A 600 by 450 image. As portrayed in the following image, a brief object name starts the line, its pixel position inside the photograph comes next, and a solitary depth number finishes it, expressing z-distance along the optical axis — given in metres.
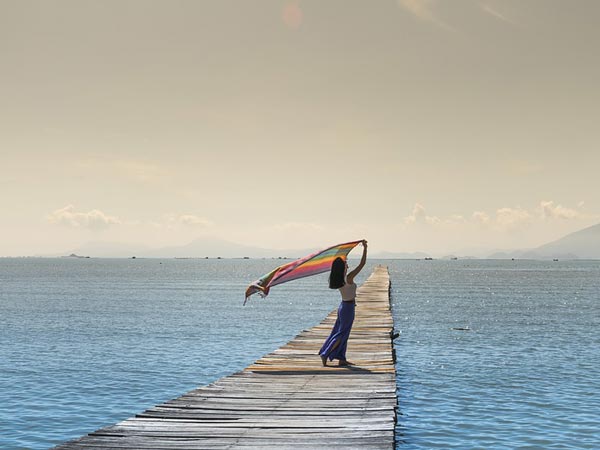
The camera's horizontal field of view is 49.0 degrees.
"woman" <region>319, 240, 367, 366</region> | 15.25
